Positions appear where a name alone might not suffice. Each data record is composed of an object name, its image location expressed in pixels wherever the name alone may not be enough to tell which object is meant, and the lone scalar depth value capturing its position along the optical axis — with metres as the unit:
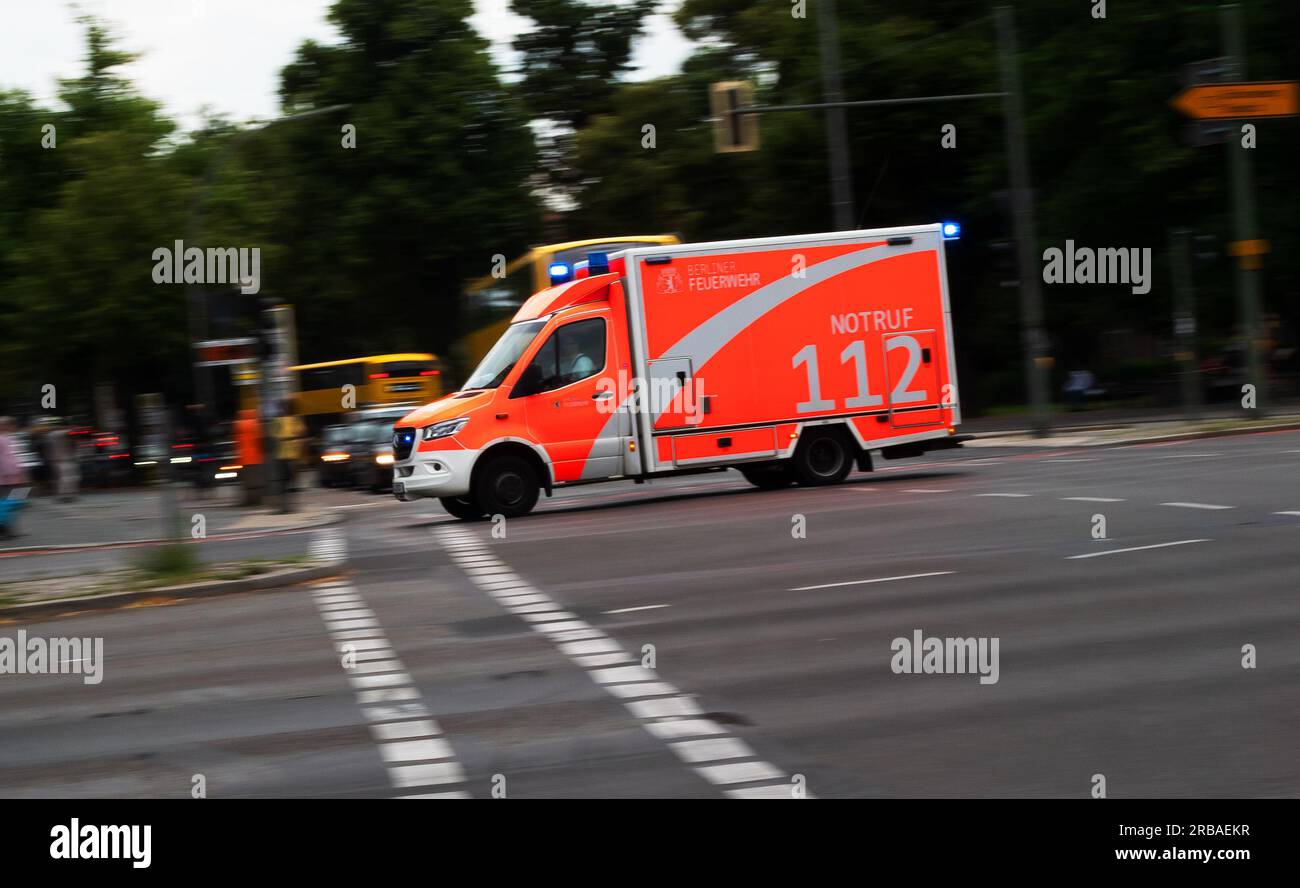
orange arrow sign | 26.53
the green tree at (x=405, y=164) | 48.44
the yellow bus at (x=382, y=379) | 46.88
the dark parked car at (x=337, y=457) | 32.84
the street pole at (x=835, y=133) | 30.17
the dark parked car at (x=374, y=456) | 30.70
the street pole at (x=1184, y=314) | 26.36
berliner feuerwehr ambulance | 18.84
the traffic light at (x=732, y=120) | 25.06
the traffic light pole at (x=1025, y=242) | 28.61
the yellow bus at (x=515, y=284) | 27.88
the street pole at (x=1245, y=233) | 27.45
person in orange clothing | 27.33
